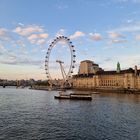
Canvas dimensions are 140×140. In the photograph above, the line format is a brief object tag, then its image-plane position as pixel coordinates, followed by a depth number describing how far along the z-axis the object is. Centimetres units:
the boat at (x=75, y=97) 4809
